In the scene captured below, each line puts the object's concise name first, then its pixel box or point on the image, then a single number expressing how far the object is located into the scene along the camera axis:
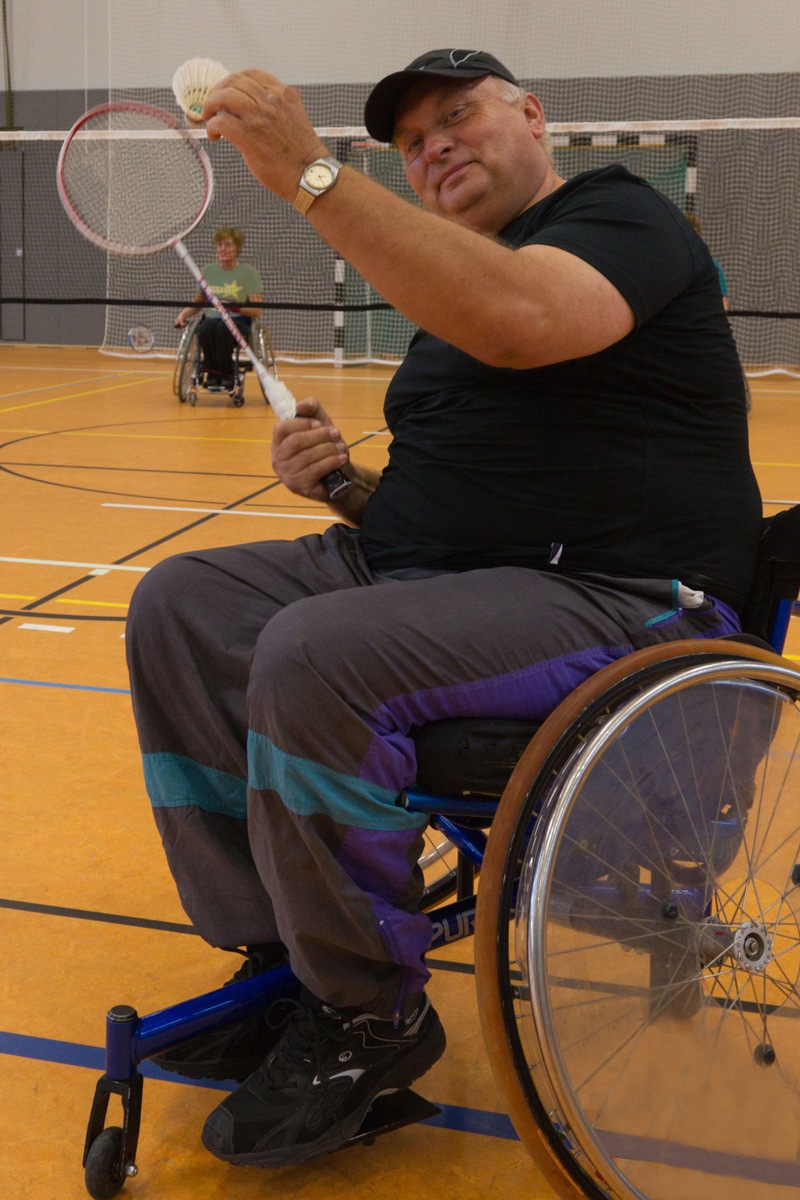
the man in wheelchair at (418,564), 1.24
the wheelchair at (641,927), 1.14
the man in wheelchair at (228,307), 8.28
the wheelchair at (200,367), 8.47
